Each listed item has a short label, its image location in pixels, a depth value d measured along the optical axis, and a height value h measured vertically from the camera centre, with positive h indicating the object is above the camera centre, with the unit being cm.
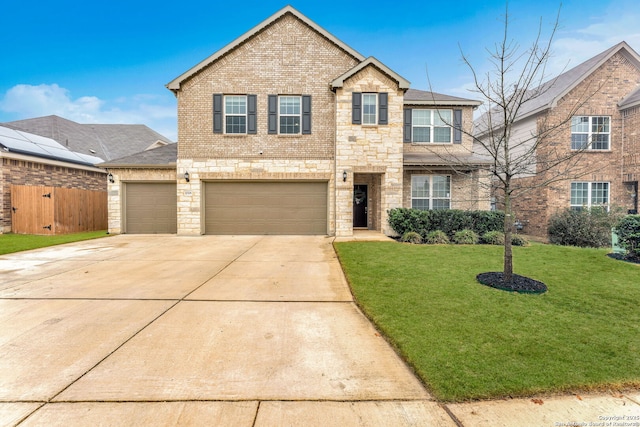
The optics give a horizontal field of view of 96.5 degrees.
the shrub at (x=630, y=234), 722 -65
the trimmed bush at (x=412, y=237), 1023 -103
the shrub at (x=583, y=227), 1145 -76
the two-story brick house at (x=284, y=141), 1192 +289
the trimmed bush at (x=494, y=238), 991 -101
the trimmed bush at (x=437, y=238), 1002 -104
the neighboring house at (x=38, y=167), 1288 +213
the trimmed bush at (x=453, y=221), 1080 -46
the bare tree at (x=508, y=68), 534 +293
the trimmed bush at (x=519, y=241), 968 -109
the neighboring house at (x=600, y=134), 1343 +360
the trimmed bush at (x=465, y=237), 992 -100
